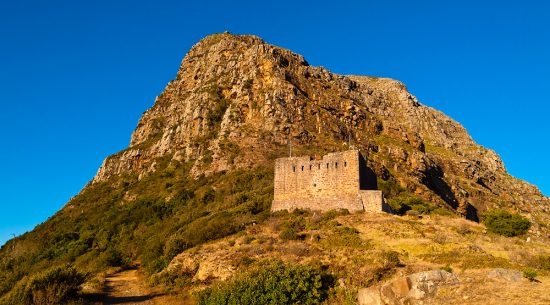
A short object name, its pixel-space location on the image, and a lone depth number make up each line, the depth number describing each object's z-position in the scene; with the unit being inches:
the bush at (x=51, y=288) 836.6
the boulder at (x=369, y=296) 722.8
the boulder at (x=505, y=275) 714.2
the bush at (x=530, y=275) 710.1
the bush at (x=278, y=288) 792.9
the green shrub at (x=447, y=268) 780.1
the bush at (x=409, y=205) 1604.2
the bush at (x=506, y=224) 1539.1
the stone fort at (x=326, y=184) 1355.8
